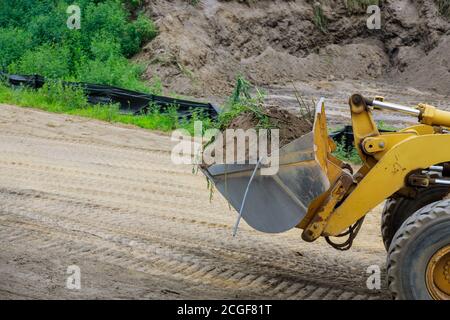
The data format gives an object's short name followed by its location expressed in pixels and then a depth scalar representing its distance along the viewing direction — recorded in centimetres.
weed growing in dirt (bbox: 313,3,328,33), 2345
